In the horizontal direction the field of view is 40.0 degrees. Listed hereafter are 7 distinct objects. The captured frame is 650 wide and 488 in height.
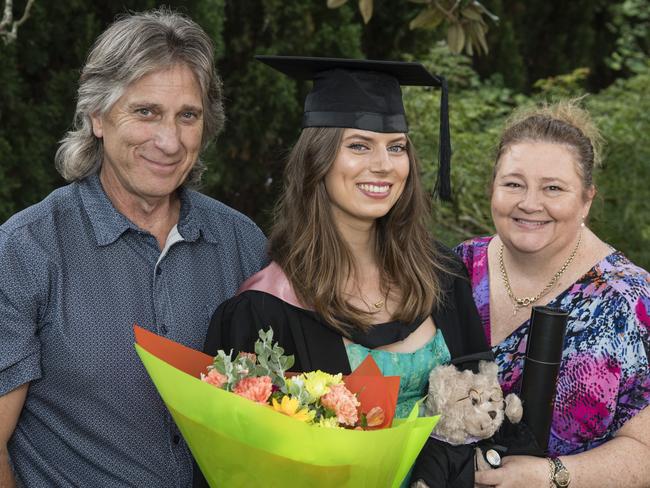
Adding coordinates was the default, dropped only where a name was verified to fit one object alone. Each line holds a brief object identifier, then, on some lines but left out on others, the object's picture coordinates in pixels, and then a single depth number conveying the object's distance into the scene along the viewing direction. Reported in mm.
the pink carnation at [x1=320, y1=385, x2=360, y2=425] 1943
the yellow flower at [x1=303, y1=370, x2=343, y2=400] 1970
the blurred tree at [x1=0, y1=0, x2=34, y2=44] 3715
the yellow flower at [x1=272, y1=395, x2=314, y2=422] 1877
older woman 2660
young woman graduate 2496
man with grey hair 2285
